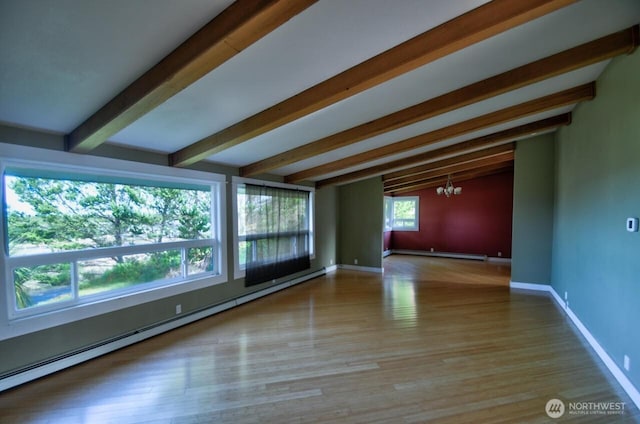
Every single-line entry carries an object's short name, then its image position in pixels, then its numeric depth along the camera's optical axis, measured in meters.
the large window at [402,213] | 9.47
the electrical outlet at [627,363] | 2.21
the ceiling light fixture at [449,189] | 7.39
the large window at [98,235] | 2.36
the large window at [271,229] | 4.43
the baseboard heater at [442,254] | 8.37
